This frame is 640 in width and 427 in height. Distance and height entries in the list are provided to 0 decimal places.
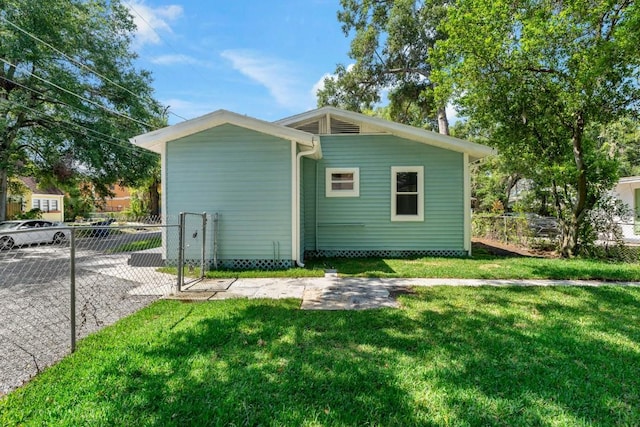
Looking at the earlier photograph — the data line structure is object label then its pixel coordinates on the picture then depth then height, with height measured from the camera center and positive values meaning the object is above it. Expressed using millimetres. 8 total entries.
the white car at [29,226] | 10648 -545
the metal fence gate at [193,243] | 6698 -695
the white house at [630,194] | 12367 +893
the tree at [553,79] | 6852 +3313
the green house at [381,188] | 8359 +677
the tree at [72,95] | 12312 +5361
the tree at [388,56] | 13688 +7707
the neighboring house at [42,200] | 21311 +839
